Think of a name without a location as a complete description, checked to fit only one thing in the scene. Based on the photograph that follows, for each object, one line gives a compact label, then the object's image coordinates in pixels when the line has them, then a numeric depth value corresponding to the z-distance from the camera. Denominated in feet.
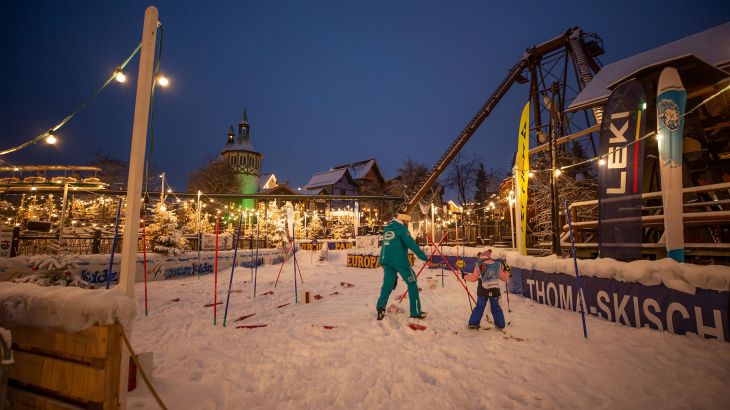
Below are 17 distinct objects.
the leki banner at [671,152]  17.26
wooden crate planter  7.18
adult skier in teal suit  19.67
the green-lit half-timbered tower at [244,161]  160.45
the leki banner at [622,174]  19.57
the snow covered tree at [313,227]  94.79
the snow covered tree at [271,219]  92.19
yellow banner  26.58
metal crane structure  49.39
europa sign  52.49
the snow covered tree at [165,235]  43.37
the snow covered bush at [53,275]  12.87
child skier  16.55
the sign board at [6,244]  32.35
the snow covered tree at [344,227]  101.58
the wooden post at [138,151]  8.75
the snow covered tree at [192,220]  80.23
